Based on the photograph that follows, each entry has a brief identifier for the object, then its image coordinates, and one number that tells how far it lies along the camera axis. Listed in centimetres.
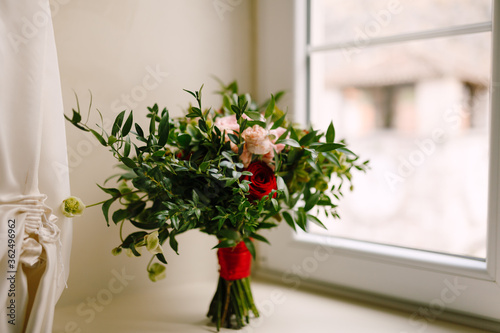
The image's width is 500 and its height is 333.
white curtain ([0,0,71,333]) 63
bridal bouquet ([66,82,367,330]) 69
